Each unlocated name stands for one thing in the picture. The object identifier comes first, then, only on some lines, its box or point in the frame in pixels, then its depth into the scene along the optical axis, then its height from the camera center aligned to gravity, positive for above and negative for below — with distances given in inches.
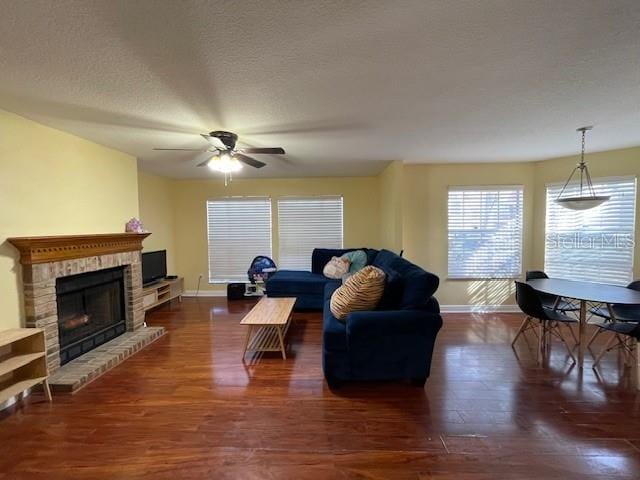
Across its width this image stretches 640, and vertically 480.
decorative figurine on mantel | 153.0 +1.9
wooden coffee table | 124.3 -39.1
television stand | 184.9 -43.2
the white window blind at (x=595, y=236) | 150.9 -6.4
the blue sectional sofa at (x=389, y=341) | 99.3 -39.0
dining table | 108.3 -27.4
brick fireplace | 101.4 -13.6
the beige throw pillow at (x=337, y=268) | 197.8 -27.8
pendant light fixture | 110.2 +9.2
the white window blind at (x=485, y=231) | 186.7 -3.3
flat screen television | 187.4 -24.4
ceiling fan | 111.1 +30.3
